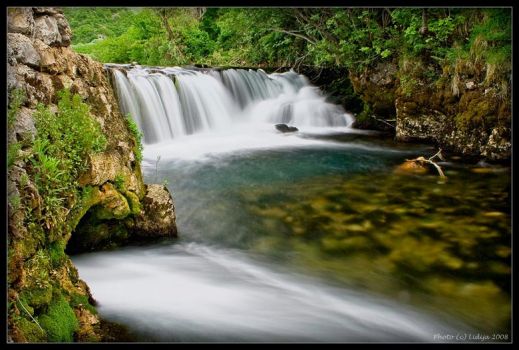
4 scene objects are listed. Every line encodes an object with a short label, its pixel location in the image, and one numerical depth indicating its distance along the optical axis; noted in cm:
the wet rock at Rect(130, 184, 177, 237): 526
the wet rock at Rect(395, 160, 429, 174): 860
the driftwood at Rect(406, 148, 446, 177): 830
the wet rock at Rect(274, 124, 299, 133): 1300
